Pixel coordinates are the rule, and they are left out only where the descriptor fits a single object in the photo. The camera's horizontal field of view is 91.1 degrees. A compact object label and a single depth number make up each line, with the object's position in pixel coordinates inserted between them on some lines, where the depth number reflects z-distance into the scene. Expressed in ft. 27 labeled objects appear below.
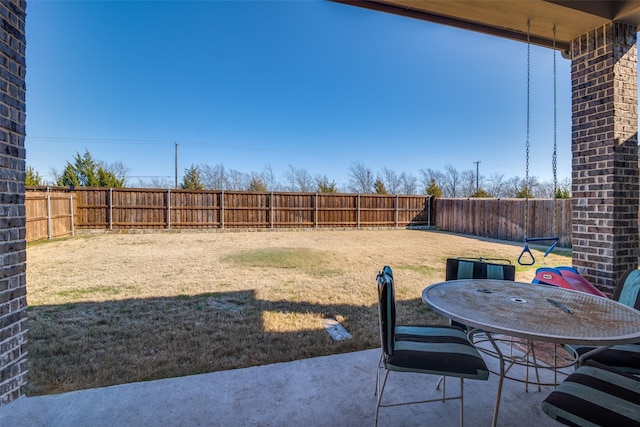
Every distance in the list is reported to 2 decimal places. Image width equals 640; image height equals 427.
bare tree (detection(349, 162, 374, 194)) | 72.18
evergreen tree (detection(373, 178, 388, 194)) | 57.92
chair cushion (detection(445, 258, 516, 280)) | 8.38
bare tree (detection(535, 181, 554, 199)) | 70.03
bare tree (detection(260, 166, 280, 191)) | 63.86
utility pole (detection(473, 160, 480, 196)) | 88.33
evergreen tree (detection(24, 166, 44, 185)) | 42.63
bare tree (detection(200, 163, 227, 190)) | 66.95
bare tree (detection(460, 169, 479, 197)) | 82.84
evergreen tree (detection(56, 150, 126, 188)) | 51.72
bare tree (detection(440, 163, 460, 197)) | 81.46
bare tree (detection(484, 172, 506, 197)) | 81.05
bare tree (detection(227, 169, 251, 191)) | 65.46
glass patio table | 4.27
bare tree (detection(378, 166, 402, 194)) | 74.13
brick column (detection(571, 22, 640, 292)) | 9.15
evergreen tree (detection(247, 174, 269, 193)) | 59.67
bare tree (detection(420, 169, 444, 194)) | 75.51
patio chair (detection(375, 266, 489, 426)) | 4.92
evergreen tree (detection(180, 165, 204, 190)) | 56.65
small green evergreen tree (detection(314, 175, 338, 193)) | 57.21
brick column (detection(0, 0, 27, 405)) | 5.77
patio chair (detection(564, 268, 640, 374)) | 5.26
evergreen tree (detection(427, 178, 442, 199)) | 53.31
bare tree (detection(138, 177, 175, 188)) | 67.67
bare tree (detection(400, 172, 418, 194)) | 74.54
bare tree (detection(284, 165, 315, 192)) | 67.51
